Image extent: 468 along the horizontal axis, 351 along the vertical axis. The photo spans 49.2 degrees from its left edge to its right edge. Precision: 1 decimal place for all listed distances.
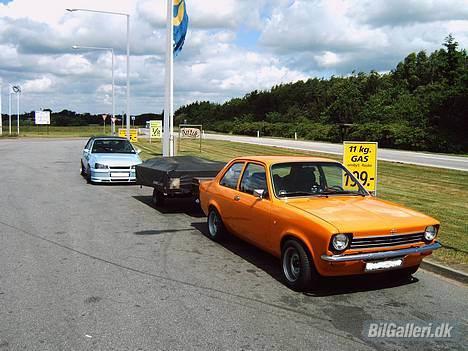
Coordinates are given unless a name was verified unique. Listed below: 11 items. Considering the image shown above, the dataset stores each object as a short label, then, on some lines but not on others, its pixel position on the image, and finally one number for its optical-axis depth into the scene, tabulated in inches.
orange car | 212.5
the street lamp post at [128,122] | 1325.0
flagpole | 783.1
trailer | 411.2
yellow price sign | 418.6
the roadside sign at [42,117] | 3090.3
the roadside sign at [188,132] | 1314.0
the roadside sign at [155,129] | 1594.5
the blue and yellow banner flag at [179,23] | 781.9
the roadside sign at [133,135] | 1508.5
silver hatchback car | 626.8
